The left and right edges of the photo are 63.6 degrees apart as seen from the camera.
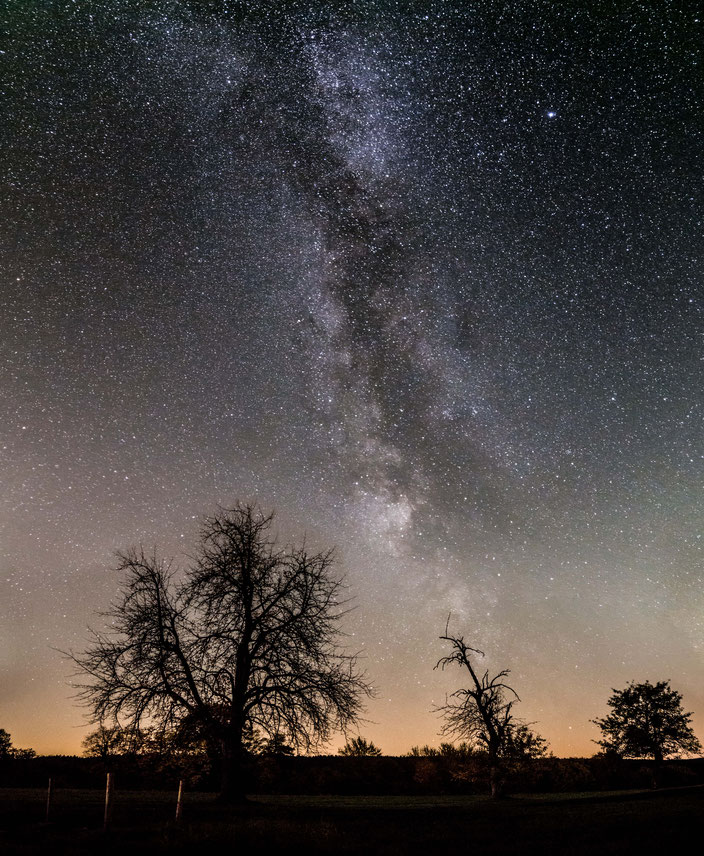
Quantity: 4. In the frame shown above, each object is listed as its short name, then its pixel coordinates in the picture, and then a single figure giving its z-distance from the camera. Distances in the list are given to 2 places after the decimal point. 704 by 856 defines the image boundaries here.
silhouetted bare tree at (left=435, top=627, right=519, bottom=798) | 28.39
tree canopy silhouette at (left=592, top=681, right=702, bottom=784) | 42.38
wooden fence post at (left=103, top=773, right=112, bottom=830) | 10.16
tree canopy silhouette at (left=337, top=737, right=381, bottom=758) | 53.16
